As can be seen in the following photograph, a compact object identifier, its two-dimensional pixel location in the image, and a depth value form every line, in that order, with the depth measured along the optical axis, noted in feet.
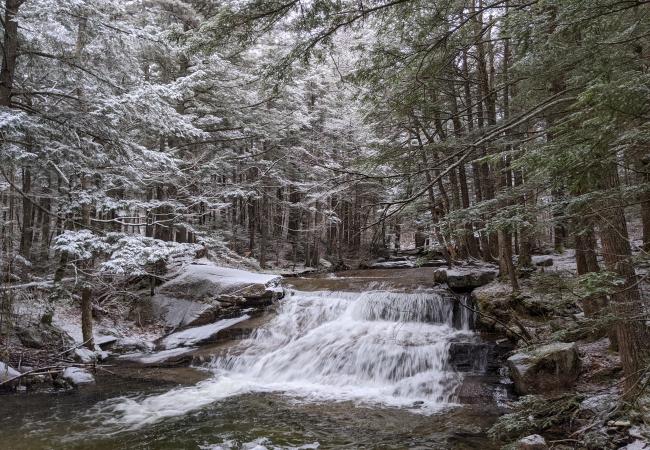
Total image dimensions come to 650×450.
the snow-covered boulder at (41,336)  31.78
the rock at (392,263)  68.64
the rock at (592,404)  15.60
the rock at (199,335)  38.60
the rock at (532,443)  15.66
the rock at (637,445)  14.12
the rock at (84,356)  31.62
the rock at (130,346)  37.50
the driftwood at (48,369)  25.44
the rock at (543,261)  40.14
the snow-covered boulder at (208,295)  43.16
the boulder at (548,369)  22.00
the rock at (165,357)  34.19
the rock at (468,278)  38.65
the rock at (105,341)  36.58
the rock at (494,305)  31.17
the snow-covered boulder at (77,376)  28.16
